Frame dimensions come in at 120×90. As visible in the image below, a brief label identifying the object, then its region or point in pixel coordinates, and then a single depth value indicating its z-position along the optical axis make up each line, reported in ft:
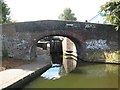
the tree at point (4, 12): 51.18
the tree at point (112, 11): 29.50
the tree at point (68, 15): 85.89
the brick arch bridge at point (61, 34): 30.27
